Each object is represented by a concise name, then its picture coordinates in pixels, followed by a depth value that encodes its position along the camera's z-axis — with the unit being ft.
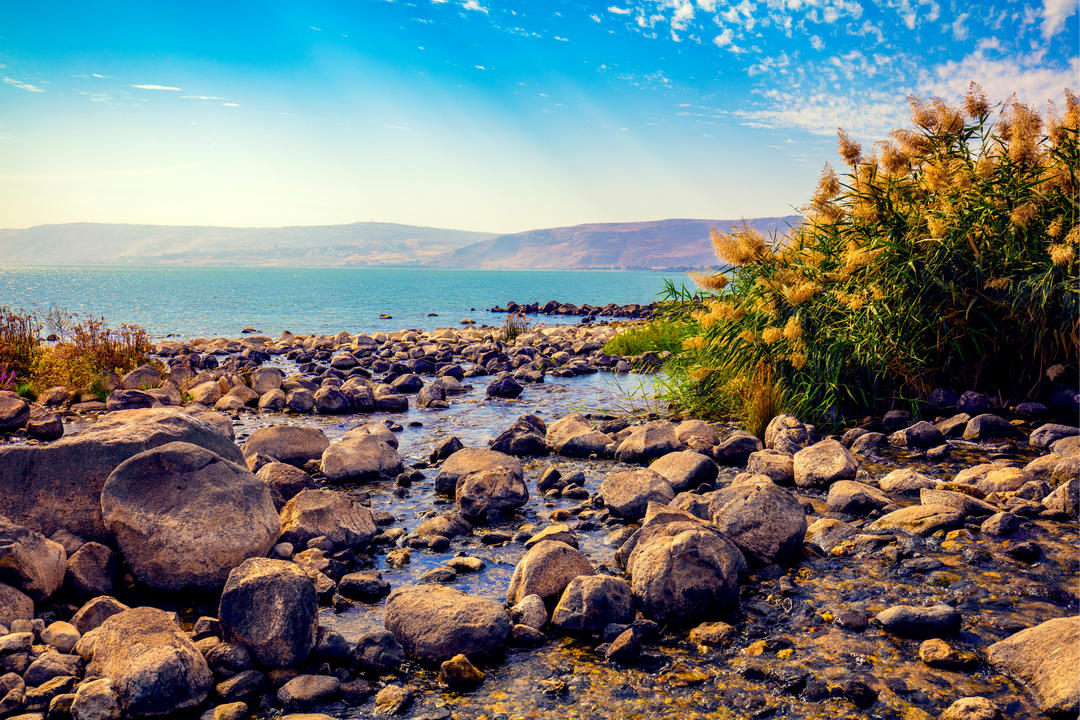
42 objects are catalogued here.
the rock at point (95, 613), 15.12
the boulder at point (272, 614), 14.11
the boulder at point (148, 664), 12.58
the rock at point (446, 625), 14.56
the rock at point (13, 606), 14.90
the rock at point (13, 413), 37.19
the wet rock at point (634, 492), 23.06
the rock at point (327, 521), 20.44
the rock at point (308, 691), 12.96
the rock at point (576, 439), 31.89
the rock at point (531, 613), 15.74
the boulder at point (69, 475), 19.38
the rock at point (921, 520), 19.72
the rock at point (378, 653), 14.19
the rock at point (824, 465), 25.17
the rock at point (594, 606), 15.53
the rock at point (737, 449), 29.68
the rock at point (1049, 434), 27.58
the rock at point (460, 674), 13.56
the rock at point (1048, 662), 11.91
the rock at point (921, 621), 14.49
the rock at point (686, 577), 15.88
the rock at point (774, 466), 26.17
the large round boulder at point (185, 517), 17.74
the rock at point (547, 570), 16.84
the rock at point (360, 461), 28.43
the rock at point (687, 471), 25.84
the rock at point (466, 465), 26.63
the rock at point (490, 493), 23.66
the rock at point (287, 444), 29.96
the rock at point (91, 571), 17.24
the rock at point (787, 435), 29.37
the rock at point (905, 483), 23.77
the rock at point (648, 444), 30.37
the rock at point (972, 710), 11.61
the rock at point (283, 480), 23.90
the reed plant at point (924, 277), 30.09
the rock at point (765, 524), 18.84
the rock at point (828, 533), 19.86
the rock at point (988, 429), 29.14
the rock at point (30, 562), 15.98
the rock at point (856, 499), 22.12
